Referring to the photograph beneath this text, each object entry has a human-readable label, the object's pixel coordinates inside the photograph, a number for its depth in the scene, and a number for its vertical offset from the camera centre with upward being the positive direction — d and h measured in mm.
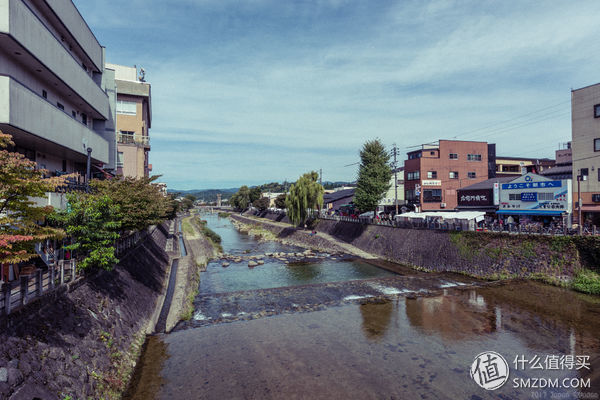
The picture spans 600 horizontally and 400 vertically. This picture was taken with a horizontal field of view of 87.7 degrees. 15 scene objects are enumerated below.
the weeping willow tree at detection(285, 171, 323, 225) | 55719 +1033
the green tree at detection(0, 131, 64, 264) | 7484 +86
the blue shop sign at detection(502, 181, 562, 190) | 31328 +1746
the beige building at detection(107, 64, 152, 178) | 38406 +10514
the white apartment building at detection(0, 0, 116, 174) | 13039 +7090
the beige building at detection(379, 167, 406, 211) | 59012 +1030
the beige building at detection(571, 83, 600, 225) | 30016 +5314
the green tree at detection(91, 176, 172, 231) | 19016 +322
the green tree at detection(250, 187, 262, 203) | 122931 +3698
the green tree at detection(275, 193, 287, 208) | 90562 +581
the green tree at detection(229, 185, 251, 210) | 129250 +2411
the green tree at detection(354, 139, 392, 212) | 46656 +3928
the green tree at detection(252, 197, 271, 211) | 105312 -274
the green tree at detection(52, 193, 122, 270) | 13125 -959
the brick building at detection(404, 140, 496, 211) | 49844 +4986
